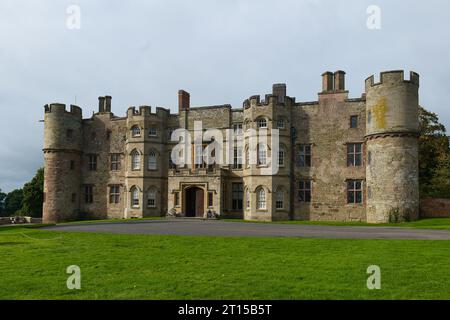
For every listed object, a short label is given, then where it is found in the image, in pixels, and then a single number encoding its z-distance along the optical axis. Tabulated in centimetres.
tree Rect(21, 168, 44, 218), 6369
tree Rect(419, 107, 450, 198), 3903
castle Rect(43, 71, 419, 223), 3356
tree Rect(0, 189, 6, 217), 12656
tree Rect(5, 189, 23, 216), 9975
